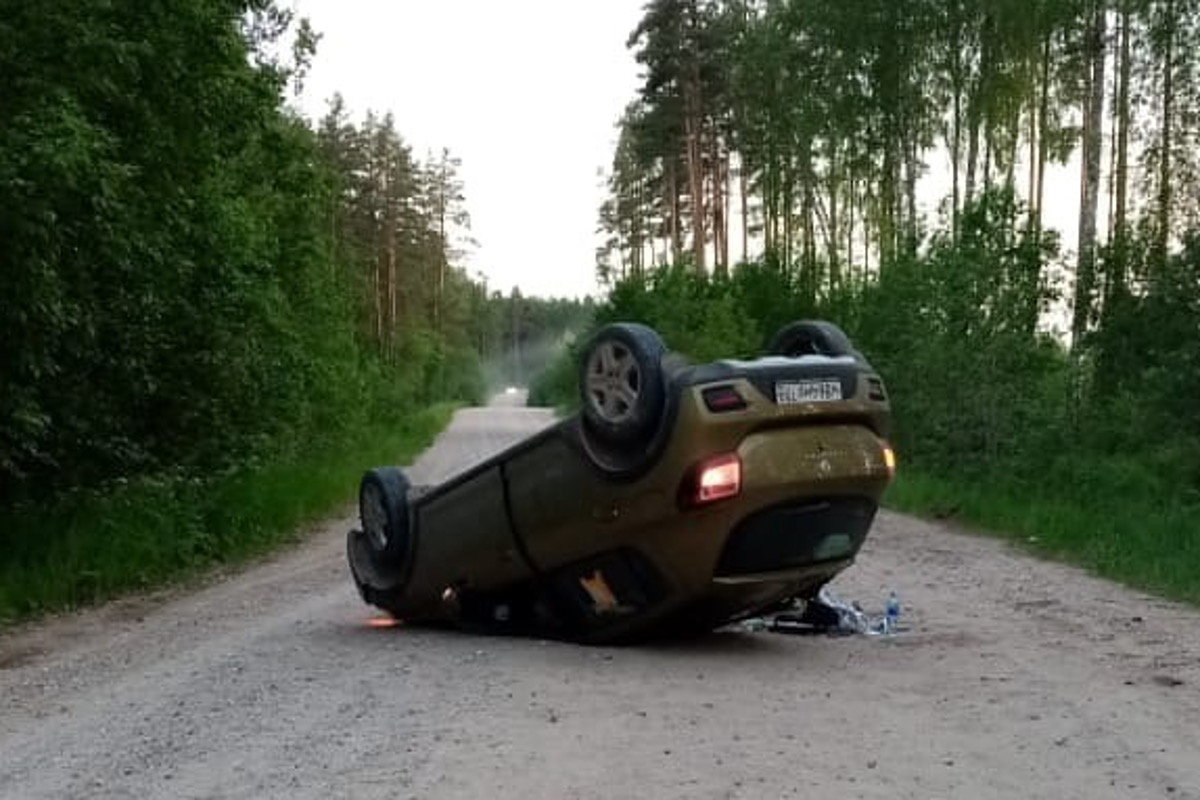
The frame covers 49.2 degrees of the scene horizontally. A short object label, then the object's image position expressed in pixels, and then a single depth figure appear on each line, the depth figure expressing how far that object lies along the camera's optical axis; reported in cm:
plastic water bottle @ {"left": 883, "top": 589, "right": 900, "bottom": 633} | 877
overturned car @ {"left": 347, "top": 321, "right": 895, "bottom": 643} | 696
